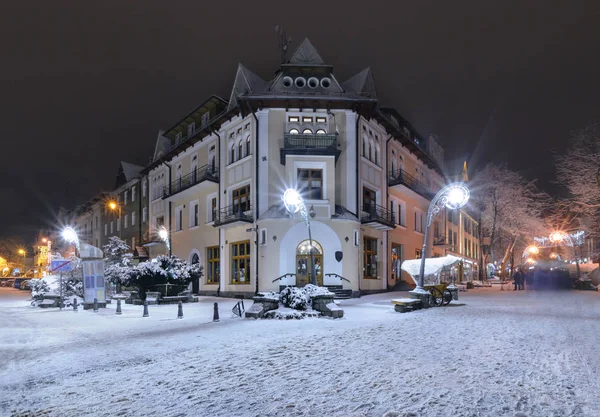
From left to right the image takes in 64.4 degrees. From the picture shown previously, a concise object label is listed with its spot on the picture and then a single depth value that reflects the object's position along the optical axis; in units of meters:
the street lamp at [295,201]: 19.60
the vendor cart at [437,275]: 20.58
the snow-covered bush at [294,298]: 16.02
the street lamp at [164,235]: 37.85
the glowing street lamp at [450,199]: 19.06
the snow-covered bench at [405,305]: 17.59
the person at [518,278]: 40.41
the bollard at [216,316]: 15.32
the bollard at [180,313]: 17.00
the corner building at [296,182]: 27.02
